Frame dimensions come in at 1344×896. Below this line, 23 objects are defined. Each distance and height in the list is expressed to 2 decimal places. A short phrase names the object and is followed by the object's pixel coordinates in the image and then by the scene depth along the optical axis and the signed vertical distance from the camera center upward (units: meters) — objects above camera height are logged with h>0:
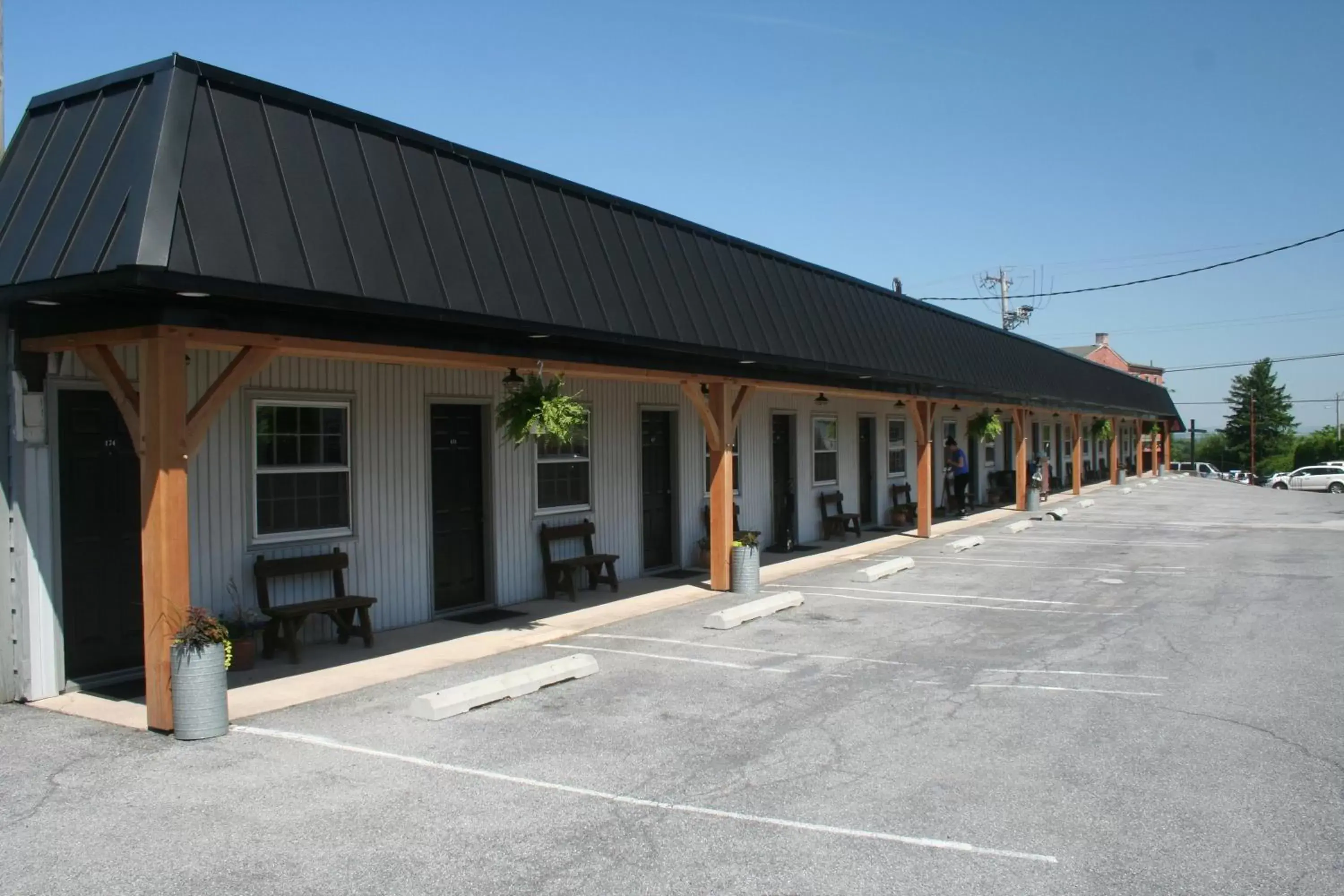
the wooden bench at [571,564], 11.82 -1.30
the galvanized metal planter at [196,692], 6.25 -1.45
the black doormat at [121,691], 7.54 -1.74
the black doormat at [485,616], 10.53 -1.72
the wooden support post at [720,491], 12.44 -0.47
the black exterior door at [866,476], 21.39 -0.55
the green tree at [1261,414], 94.69 +2.67
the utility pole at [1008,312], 54.19 +7.61
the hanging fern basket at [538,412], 9.25 +0.44
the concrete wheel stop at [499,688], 6.92 -1.72
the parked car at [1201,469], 61.69 -1.73
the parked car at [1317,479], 42.53 -1.76
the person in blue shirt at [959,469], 24.42 -0.52
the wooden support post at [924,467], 19.16 -0.35
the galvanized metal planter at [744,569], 12.40 -1.47
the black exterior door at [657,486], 14.30 -0.46
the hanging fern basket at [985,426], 25.33 +0.55
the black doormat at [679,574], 14.02 -1.72
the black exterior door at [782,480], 17.47 -0.49
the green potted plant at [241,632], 8.20 -1.42
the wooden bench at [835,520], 18.98 -1.35
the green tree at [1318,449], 59.56 -0.59
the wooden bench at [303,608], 8.49 -1.27
